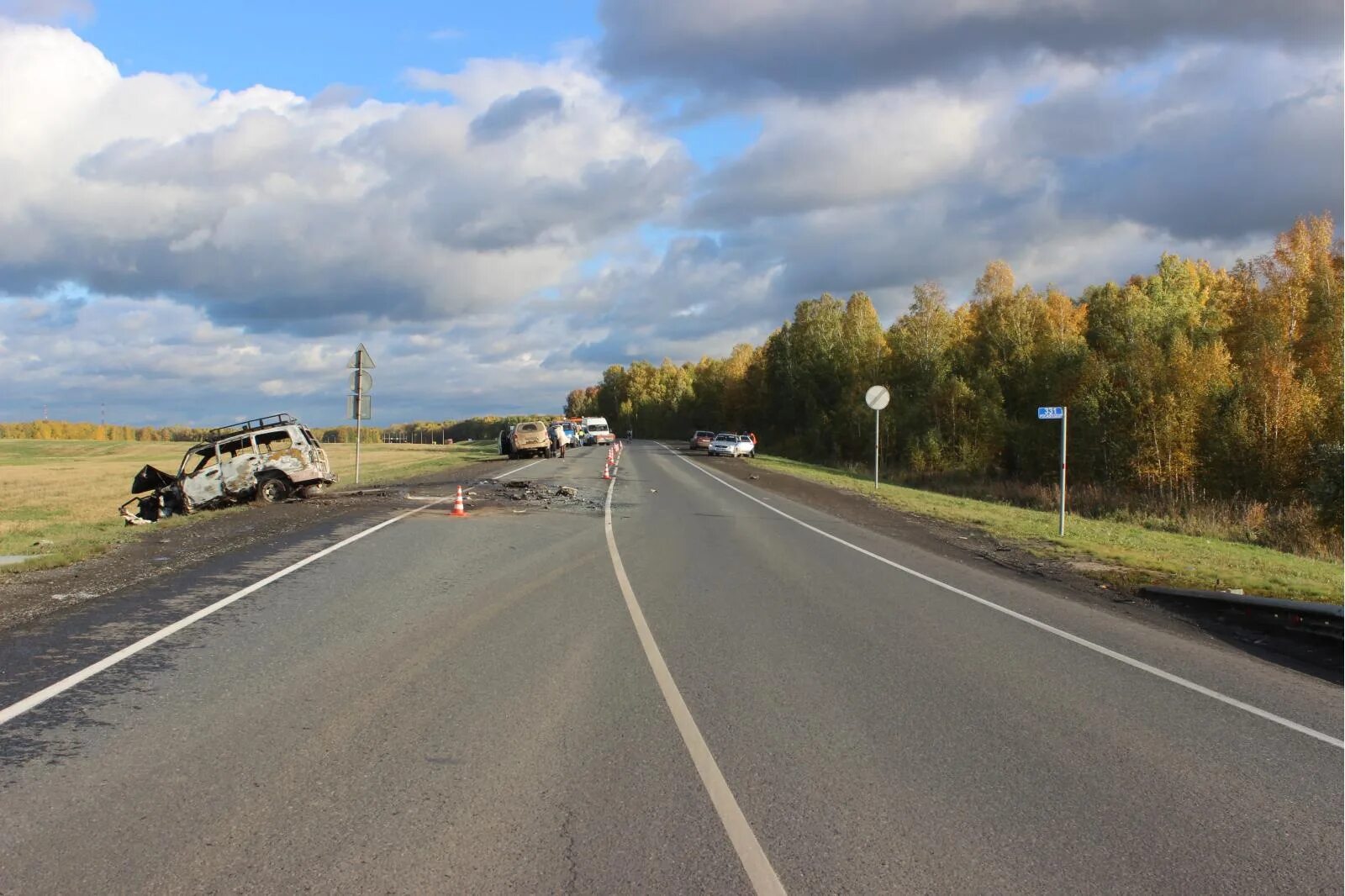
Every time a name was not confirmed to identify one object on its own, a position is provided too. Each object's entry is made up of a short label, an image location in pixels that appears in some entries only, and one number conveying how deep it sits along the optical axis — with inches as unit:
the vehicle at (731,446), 2381.9
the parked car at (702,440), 2716.0
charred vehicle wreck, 850.1
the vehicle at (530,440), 1978.3
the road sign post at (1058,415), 695.1
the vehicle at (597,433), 3329.2
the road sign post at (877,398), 1153.4
